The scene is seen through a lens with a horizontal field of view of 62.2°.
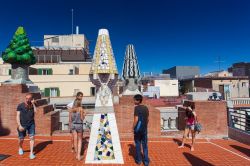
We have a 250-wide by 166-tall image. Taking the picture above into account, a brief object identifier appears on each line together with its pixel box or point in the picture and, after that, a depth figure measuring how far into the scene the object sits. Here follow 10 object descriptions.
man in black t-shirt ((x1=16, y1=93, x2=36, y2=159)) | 6.41
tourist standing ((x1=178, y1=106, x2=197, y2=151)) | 7.80
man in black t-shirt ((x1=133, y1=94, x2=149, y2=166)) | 5.79
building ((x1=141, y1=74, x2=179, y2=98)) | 43.12
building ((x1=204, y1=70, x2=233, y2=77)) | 47.84
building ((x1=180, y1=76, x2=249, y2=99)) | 34.53
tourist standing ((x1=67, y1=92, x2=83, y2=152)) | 6.27
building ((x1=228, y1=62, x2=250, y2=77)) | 51.56
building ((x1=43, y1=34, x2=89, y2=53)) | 40.41
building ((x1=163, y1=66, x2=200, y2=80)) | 83.04
